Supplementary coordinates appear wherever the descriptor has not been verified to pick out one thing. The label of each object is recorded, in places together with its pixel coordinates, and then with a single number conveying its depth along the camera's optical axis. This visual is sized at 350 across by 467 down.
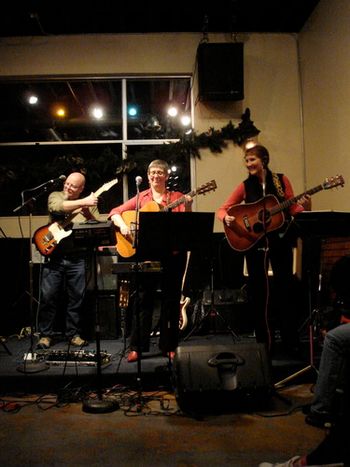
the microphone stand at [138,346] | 3.47
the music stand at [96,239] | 3.44
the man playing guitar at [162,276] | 4.17
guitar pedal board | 4.07
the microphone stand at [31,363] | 3.94
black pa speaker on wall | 6.28
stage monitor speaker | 3.36
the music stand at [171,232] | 3.42
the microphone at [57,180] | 4.23
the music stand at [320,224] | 3.51
